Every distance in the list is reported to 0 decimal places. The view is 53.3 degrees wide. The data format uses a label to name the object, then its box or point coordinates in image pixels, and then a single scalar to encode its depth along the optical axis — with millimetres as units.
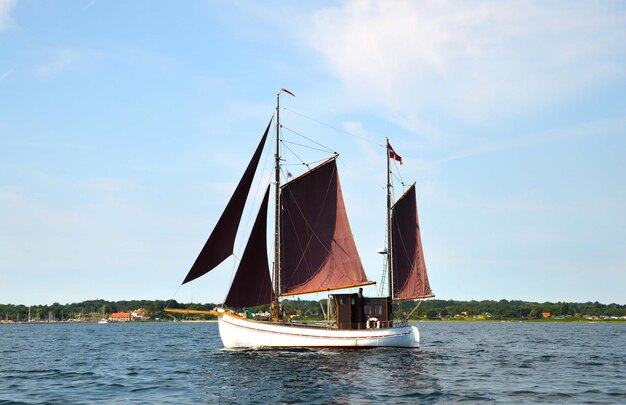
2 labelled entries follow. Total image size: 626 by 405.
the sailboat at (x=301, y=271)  48781
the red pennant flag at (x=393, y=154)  61219
